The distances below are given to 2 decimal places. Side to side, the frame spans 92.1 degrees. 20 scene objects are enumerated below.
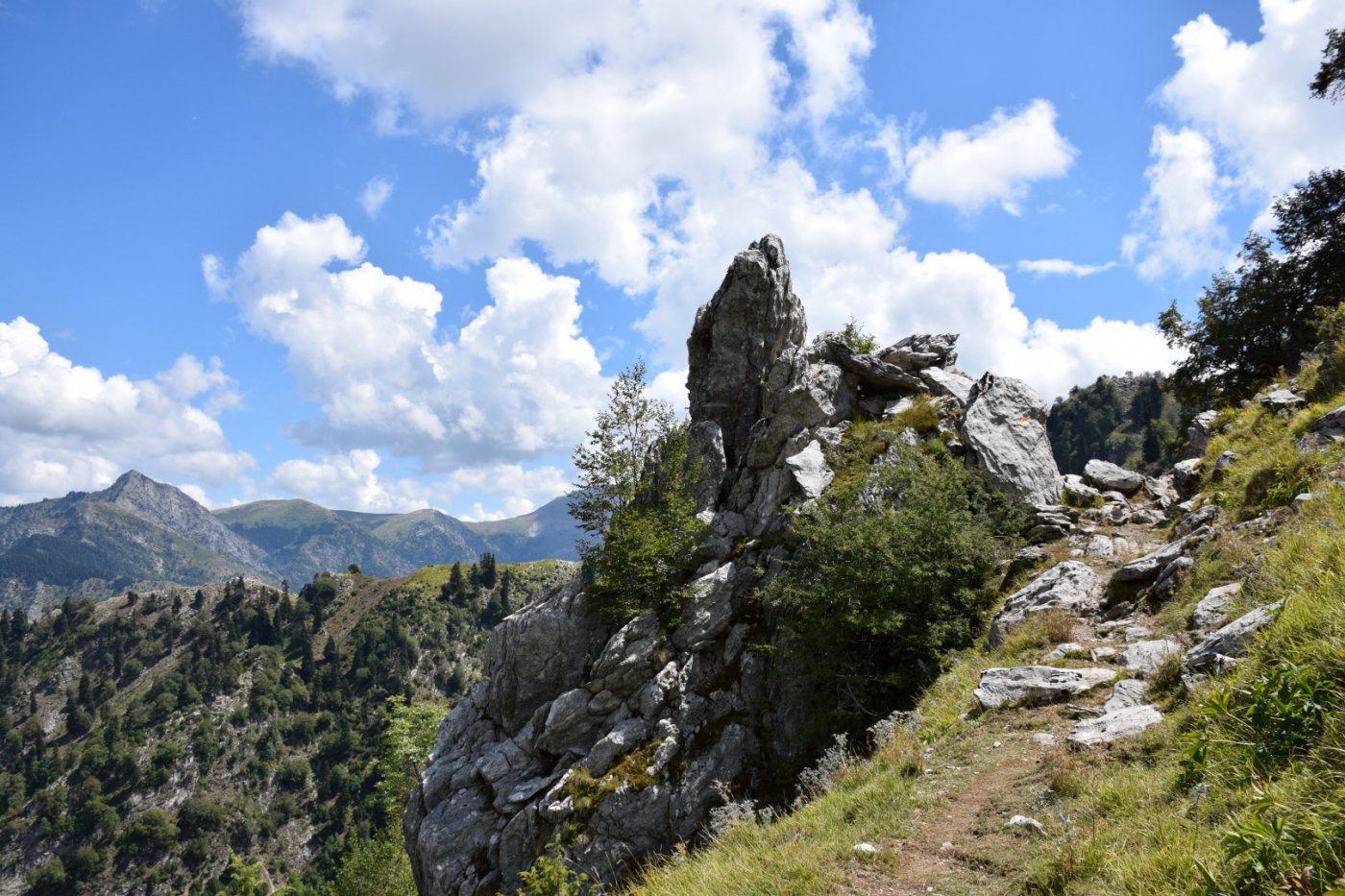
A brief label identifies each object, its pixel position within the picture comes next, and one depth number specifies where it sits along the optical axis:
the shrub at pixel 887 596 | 18.73
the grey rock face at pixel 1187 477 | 21.91
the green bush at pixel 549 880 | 11.92
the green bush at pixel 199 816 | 186.88
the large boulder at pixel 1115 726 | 9.33
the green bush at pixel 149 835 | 181.00
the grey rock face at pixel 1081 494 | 25.97
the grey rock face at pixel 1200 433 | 26.19
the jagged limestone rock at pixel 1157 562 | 15.70
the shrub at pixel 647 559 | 28.88
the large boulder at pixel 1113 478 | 26.70
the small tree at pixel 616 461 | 32.69
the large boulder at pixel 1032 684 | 12.23
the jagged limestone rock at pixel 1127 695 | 10.53
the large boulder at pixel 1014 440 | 26.77
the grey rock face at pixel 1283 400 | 20.94
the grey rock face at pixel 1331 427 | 15.88
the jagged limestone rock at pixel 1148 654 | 11.46
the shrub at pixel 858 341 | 40.69
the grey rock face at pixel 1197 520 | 17.02
